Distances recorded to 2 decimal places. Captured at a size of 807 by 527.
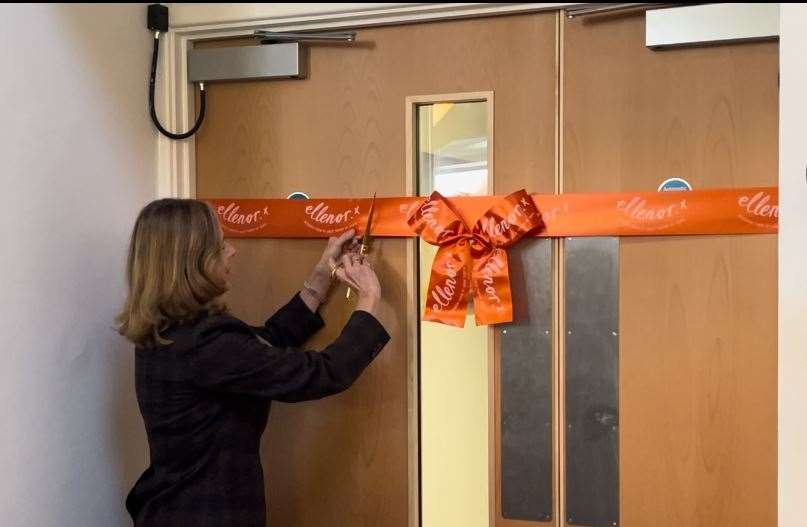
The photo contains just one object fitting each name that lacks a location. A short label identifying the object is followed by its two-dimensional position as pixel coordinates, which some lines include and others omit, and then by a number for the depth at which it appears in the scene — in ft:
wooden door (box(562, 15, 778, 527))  5.17
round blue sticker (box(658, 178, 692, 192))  5.26
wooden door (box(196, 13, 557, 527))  5.60
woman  4.75
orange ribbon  5.12
